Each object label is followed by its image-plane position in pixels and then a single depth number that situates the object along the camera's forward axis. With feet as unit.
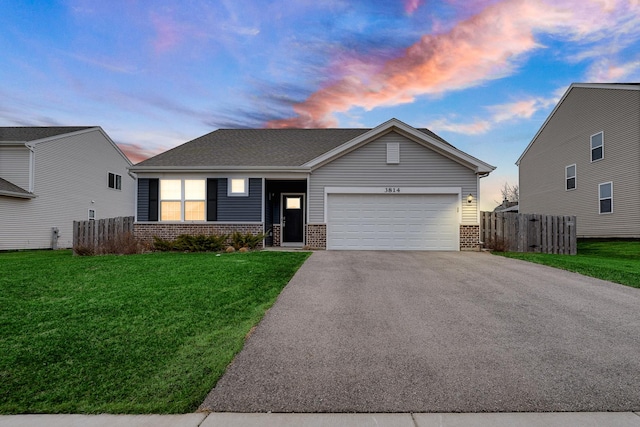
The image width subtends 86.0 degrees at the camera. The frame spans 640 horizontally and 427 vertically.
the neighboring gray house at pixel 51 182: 58.80
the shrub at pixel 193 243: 44.60
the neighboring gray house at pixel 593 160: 55.21
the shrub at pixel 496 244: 45.11
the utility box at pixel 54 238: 63.98
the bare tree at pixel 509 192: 173.71
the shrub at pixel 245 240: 46.06
